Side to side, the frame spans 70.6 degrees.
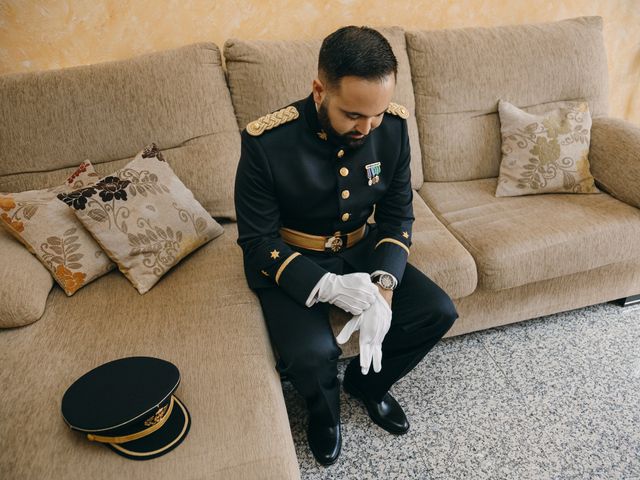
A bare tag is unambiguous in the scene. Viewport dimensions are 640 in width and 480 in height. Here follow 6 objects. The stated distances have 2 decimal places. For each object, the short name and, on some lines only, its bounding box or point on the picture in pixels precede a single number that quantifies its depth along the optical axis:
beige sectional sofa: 1.00
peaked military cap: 0.91
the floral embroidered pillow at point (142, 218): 1.37
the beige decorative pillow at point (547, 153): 1.79
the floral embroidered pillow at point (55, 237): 1.35
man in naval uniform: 1.21
